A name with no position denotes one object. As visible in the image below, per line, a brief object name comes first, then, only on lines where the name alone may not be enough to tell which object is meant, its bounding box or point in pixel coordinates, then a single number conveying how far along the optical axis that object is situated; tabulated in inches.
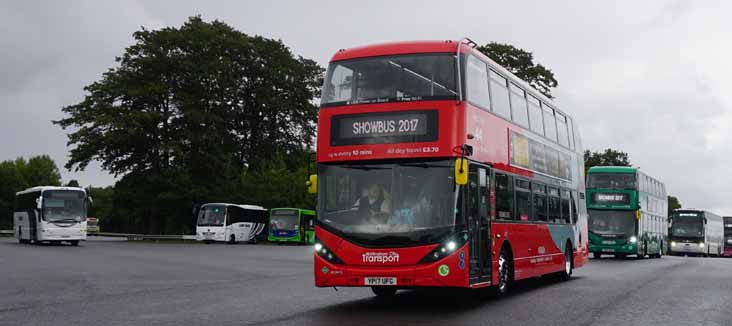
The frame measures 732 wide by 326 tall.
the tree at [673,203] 7073.8
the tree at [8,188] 4810.5
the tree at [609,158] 4044.8
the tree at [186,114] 2209.6
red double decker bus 519.2
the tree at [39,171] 4948.3
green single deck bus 2361.0
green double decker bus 1510.8
